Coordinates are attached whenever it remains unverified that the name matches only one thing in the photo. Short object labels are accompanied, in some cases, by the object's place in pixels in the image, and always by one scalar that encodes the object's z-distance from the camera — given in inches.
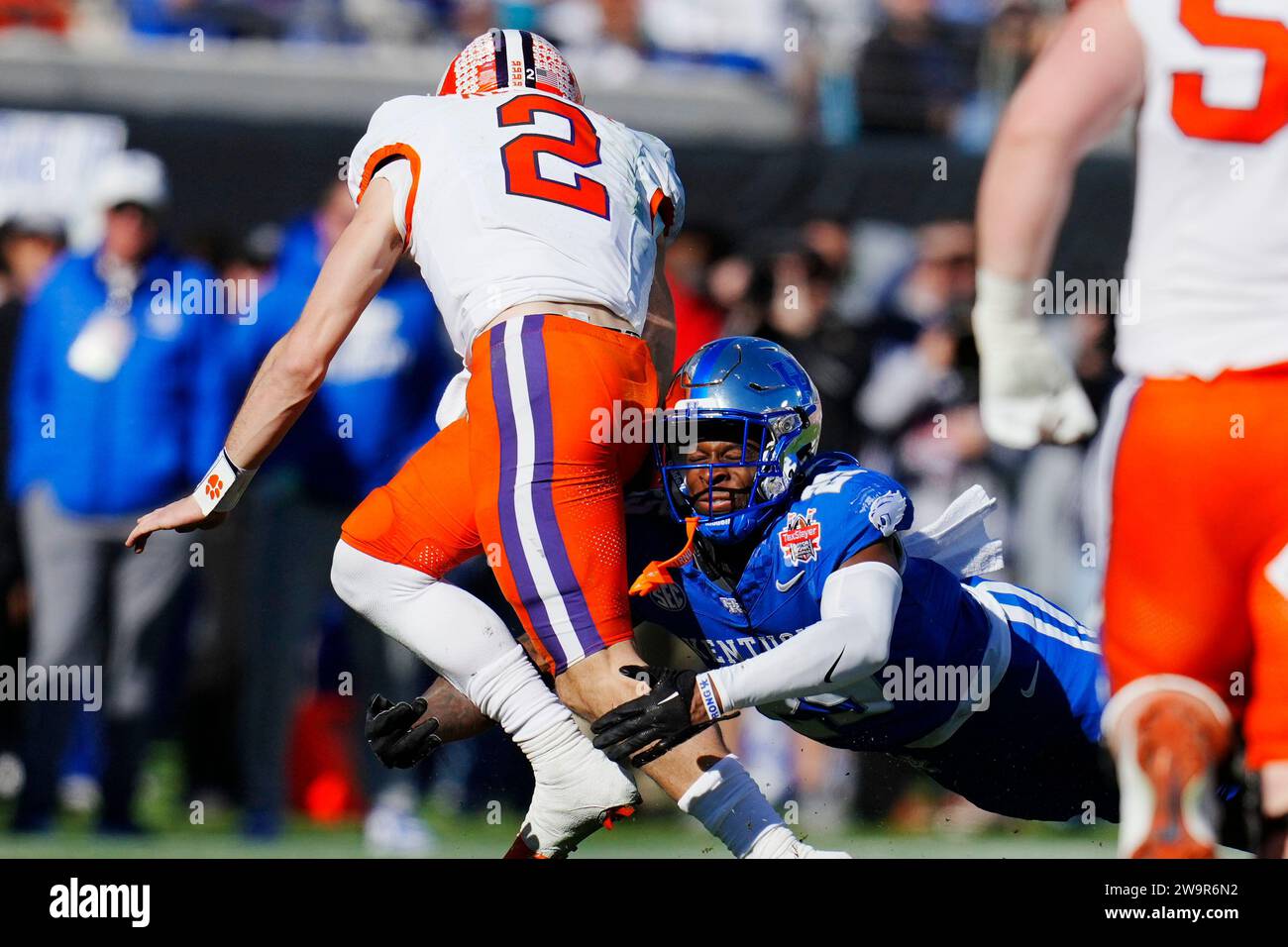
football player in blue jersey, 333.1
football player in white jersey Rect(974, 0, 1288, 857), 273.1
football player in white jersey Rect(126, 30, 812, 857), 351.6
